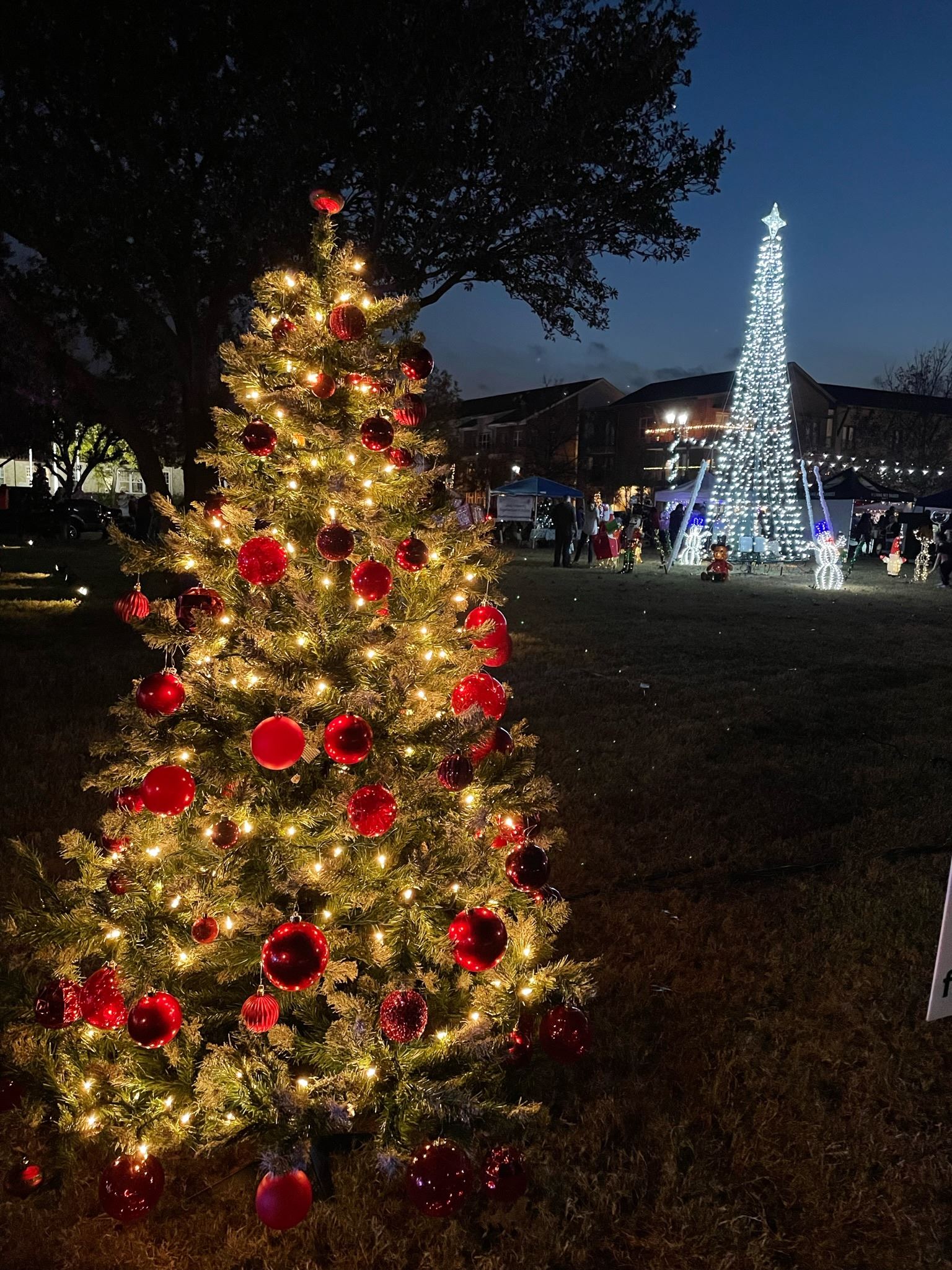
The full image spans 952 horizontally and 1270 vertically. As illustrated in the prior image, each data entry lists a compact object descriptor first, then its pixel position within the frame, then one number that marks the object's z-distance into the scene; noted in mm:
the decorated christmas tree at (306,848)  2096
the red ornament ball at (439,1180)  1934
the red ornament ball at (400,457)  2359
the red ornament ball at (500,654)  2498
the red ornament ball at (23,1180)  2072
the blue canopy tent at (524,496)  29766
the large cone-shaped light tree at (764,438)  23406
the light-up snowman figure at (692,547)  24609
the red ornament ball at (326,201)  2361
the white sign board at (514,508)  30125
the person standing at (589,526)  23625
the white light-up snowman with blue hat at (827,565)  18734
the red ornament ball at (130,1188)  1938
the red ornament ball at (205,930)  2158
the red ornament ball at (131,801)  2387
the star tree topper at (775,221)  22078
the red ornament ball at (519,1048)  2533
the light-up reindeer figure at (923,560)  20703
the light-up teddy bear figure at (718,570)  19516
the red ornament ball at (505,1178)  2053
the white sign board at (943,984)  2488
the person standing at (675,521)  25898
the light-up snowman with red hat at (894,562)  22484
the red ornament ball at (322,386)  2244
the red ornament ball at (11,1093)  2170
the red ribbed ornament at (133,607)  2607
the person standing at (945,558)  18622
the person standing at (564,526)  22234
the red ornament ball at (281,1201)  1887
